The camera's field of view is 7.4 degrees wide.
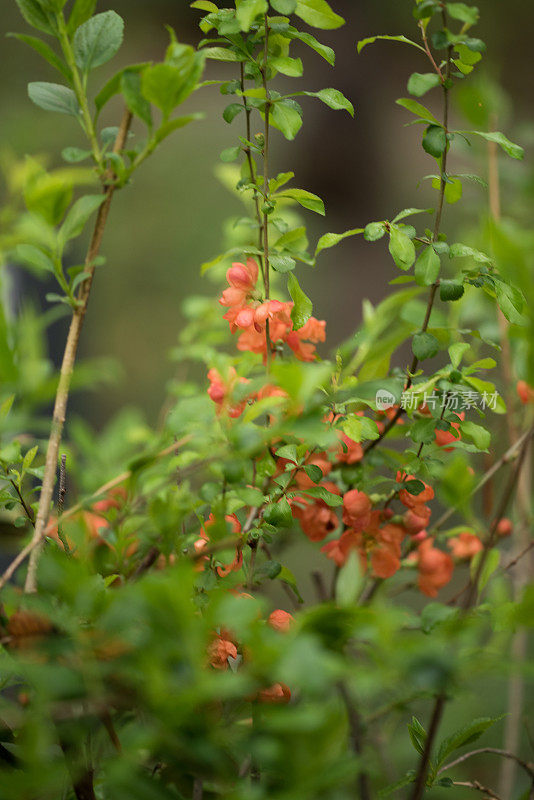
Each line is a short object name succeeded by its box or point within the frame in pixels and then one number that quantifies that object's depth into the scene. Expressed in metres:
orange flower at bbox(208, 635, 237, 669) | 2.42
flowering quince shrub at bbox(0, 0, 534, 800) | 2.30
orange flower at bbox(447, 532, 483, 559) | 2.69
